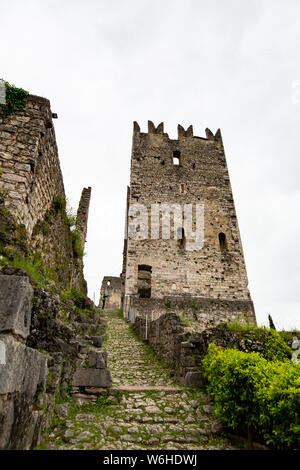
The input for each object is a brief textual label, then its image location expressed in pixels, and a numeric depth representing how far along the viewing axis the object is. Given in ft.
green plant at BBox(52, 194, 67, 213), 22.28
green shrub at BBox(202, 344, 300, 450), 8.03
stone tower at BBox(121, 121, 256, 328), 43.39
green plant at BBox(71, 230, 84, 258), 31.30
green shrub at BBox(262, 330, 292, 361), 18.20
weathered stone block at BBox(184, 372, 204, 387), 16.37
